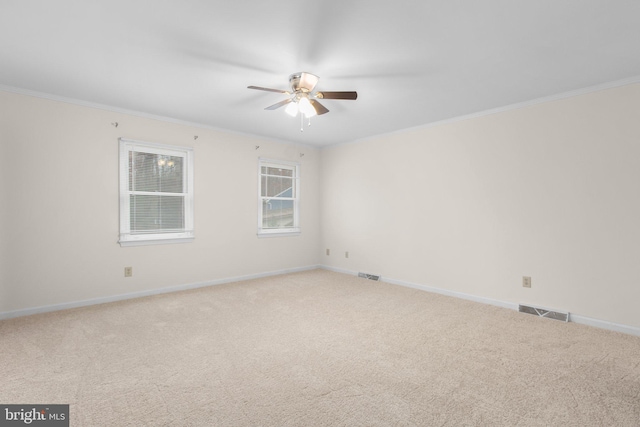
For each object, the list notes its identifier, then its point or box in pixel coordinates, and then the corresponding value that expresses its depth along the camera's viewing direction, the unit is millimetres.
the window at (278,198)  5480
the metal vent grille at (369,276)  5214
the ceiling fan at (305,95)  2773
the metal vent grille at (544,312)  3348
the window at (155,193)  4051
